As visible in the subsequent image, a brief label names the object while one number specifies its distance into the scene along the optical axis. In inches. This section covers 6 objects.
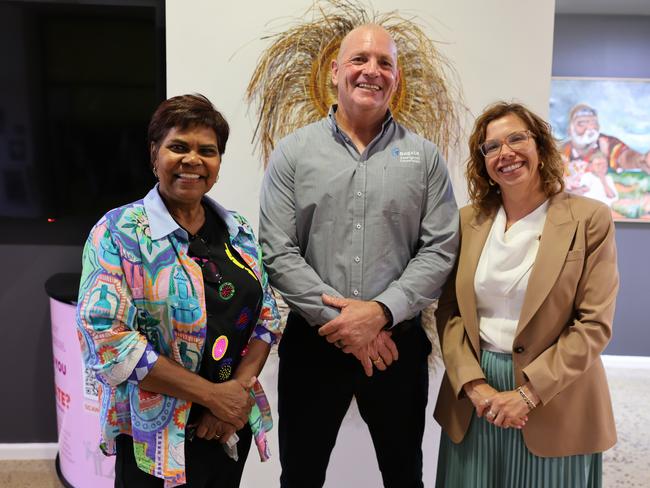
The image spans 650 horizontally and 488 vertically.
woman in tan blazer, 61.1
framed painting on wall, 185.9
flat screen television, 102.9
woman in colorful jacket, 50.2
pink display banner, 97.7
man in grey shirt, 67.9
